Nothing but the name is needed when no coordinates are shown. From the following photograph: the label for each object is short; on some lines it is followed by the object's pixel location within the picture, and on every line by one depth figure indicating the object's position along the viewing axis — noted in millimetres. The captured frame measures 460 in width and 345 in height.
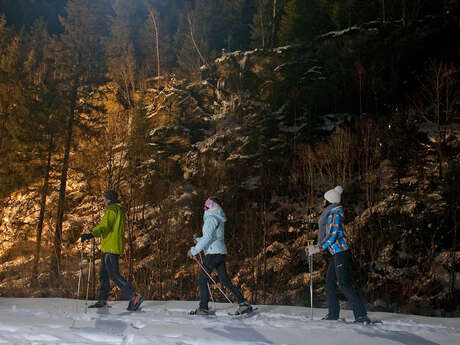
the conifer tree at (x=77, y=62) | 18578
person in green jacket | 6734
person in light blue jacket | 6297
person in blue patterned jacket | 5738
